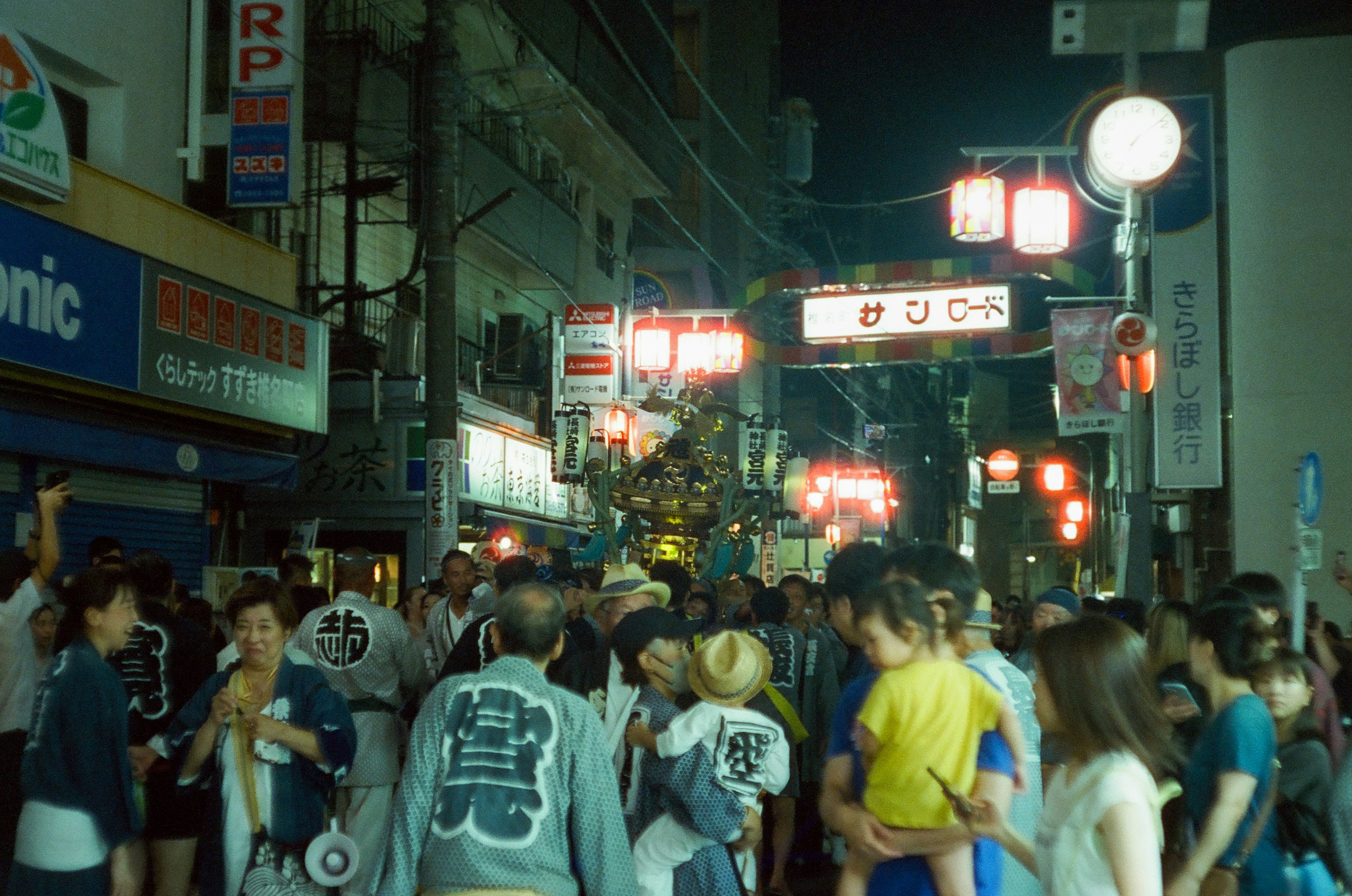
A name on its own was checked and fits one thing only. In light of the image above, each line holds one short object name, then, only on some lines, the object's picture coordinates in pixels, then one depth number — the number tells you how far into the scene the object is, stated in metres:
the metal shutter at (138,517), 13.89
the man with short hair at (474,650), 7.95
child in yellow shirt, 4.31
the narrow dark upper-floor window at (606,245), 34.62
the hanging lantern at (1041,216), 19.09
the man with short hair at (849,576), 6.26
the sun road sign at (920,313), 20.30
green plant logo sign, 11.50
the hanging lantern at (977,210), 19.42
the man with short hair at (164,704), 7.05
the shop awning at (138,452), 12.38
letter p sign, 15.03
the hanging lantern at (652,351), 28.92
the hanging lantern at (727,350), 28.50
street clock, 15.48
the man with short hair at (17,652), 7.34
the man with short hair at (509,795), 4.55
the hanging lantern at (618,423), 27.38
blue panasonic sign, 11.69
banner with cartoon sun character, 17.44
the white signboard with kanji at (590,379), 26.28
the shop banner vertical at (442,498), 15.14
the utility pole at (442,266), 14.99
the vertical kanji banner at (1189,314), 19.00
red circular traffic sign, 37.66
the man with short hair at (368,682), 7.86
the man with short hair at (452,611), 9.94
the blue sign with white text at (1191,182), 19.42
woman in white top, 3.66
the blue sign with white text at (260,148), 14.94
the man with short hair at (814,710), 10.20
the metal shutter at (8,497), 12.87
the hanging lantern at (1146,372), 15.71
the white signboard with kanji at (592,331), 26.72
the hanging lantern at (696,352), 28.86
